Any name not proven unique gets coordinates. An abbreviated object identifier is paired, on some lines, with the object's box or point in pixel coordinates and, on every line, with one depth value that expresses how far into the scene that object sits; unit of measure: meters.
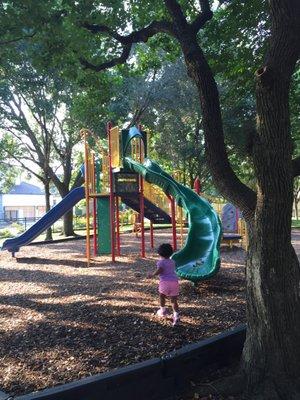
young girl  6.04
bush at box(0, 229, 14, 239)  27.70
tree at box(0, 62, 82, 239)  19.89
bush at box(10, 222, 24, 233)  33.53
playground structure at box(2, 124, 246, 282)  11.38
